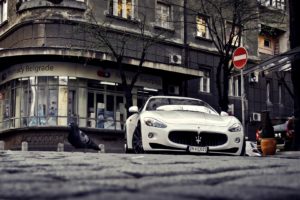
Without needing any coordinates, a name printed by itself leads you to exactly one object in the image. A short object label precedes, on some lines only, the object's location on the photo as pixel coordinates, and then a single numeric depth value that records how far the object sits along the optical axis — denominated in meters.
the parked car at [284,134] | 17.42
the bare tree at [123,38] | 24.38
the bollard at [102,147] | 24.08
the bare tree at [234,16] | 23.20
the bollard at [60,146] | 23.98
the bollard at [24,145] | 24.17
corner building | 25.72
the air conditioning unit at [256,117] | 33.88
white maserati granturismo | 10.29
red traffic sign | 14.02
